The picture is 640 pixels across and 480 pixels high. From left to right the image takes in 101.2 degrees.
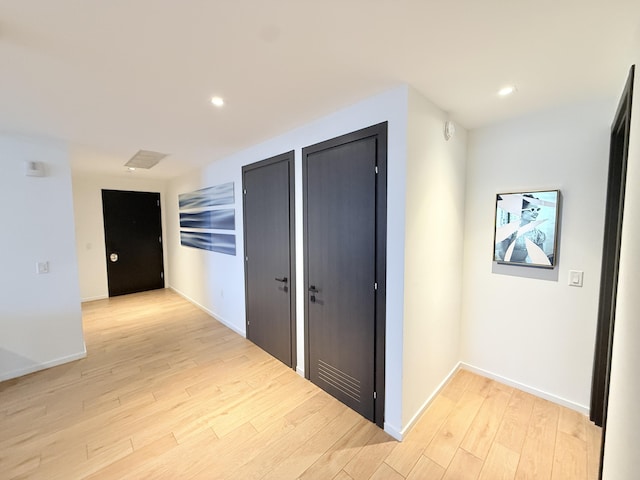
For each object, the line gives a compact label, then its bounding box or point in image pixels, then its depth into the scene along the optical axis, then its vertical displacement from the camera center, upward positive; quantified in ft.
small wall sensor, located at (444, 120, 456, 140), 6.77 +2.42
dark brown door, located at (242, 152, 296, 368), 8.49 -1.09
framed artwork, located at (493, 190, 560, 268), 6.79 -0.14
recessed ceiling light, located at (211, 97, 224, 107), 6.03 +2.88
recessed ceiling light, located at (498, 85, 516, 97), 5.57 +2.88
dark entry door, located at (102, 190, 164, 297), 16.61 -1.10
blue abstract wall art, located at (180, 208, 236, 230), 11.48 +0.23
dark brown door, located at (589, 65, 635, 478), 5.88 -0.95
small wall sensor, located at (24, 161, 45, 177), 8.46 +1.80
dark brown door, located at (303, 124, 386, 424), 6.07 -1.08
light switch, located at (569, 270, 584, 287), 6.51 -1.37
